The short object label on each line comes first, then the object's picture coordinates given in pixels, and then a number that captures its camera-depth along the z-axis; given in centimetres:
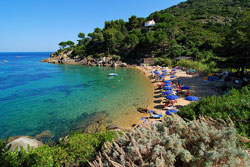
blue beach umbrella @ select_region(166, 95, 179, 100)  1446
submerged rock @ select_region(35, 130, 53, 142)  1093
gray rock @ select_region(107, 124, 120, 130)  1145
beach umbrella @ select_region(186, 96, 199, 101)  1477
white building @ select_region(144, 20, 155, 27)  6862
